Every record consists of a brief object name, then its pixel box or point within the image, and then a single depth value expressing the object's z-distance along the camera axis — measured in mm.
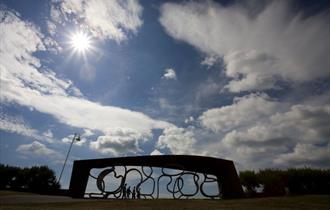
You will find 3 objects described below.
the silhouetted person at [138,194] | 24075
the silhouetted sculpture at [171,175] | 24219
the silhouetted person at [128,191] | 24562
